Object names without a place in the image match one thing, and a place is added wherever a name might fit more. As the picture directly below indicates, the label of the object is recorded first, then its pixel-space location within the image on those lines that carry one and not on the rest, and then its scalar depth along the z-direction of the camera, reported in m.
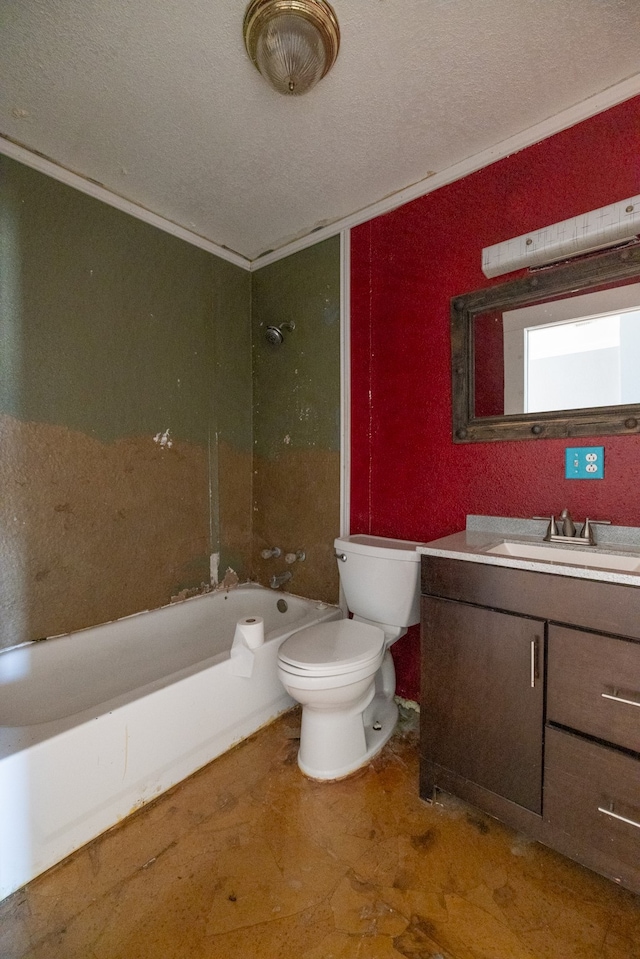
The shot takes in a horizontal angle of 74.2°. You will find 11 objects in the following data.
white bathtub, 1.12
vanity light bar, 1.32
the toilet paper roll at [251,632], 1.62
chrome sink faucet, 1.36
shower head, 2.28
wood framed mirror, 1.38
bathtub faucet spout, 2.25
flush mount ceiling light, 1.11
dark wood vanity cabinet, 1.02
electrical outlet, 1.42
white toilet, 1.42
